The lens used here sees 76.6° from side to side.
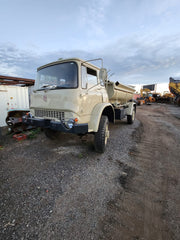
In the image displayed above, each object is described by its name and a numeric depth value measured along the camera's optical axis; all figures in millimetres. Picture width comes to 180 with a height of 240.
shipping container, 5984
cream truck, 2494
